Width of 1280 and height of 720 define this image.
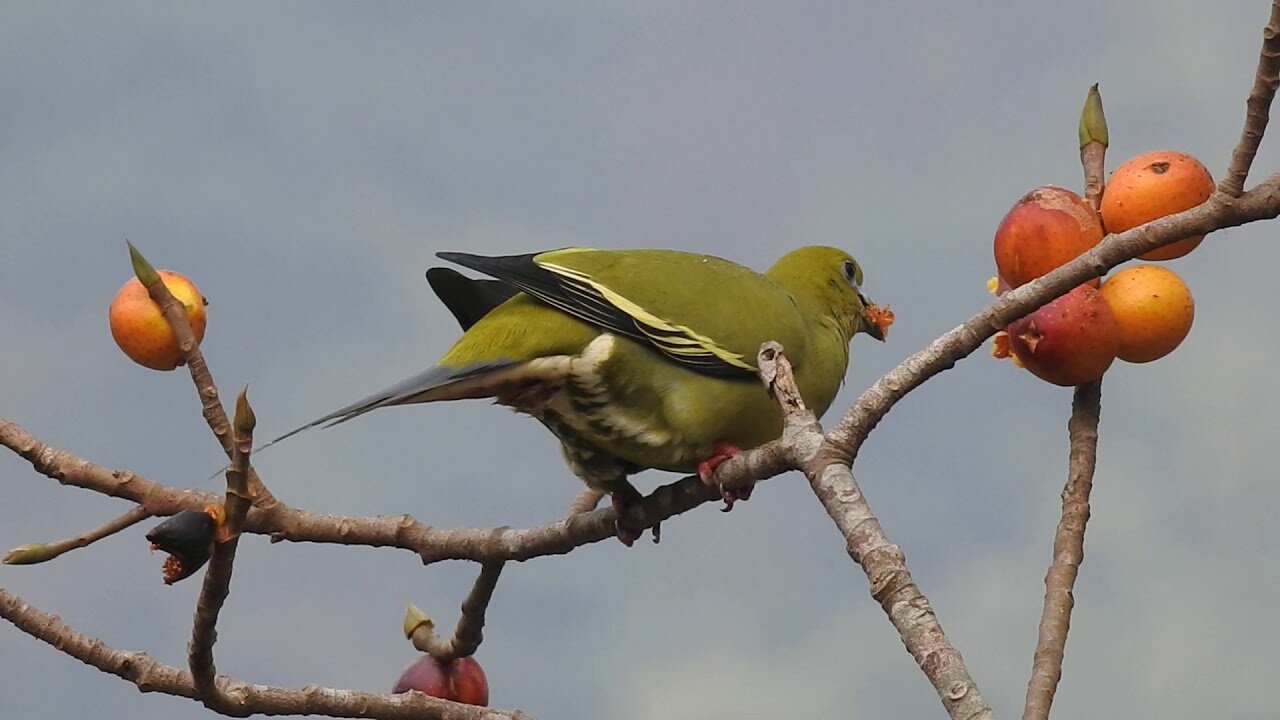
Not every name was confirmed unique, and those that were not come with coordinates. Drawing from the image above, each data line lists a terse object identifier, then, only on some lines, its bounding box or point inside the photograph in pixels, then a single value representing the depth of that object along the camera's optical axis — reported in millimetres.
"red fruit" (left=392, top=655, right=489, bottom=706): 9047
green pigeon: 8203
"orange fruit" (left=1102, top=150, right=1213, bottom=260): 7355
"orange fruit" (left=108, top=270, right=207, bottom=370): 7512
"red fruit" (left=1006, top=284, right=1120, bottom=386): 7254
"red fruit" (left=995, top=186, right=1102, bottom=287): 7477
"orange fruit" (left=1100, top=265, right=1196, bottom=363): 7344
